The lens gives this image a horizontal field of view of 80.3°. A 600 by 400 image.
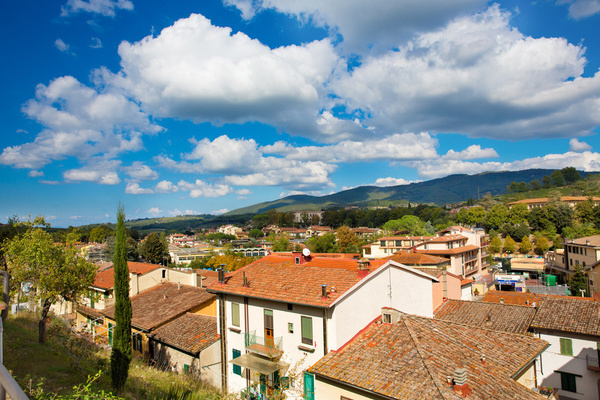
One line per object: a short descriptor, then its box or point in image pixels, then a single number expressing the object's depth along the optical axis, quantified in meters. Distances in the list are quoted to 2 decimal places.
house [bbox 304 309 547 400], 12.20
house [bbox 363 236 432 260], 78.19
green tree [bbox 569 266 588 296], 50.11
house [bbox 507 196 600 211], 107.56
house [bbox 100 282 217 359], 24.38
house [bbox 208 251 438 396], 16.23
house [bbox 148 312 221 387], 20.52
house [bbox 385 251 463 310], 27.85
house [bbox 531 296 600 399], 22.36
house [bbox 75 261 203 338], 30.98
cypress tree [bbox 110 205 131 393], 15.57
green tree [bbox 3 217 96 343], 18.39
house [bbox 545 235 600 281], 54.50
